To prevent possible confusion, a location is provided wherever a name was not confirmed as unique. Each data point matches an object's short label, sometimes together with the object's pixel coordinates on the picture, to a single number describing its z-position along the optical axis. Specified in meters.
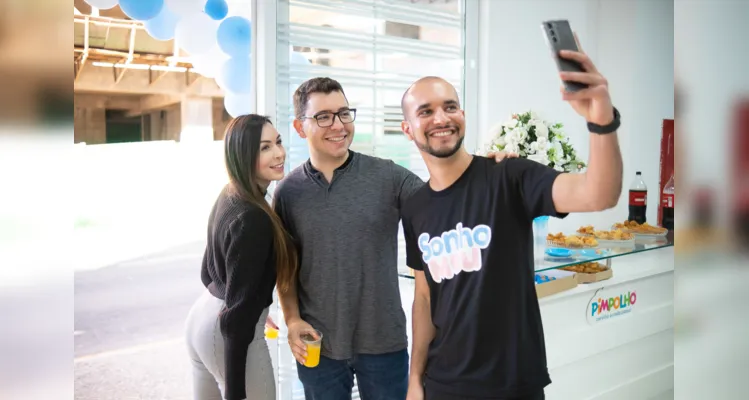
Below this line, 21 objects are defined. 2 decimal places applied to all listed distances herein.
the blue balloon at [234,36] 3.12
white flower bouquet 2.47
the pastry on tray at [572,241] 2.80
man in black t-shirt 1.52
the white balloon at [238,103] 3.24
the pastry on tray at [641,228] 3.13
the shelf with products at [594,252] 2.55
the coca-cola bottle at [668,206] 3.14
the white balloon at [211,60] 3.21
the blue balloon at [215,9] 3.12
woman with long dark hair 1.97
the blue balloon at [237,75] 3.20
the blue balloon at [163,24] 3.08
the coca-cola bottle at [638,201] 3.43
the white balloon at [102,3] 2.90
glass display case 2.53
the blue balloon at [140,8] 2.91
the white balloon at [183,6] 3.07
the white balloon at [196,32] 3.09
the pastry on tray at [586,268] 2.90
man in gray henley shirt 2.07
